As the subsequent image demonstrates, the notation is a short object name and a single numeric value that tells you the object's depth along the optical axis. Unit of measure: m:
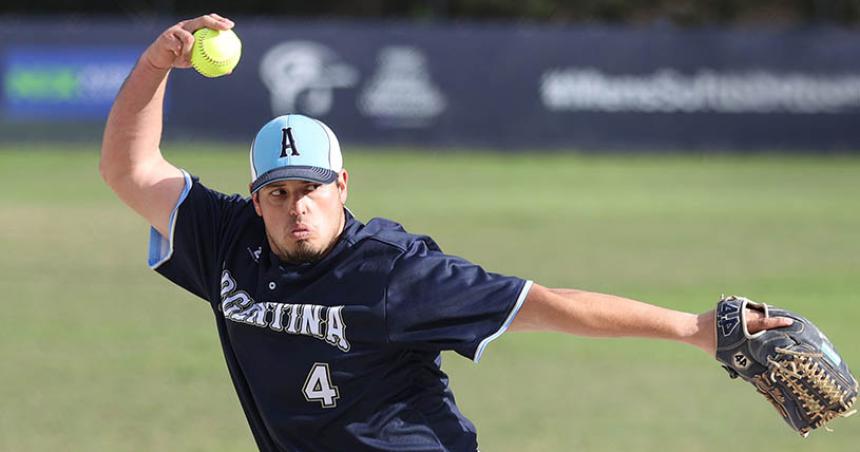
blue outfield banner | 52.84
